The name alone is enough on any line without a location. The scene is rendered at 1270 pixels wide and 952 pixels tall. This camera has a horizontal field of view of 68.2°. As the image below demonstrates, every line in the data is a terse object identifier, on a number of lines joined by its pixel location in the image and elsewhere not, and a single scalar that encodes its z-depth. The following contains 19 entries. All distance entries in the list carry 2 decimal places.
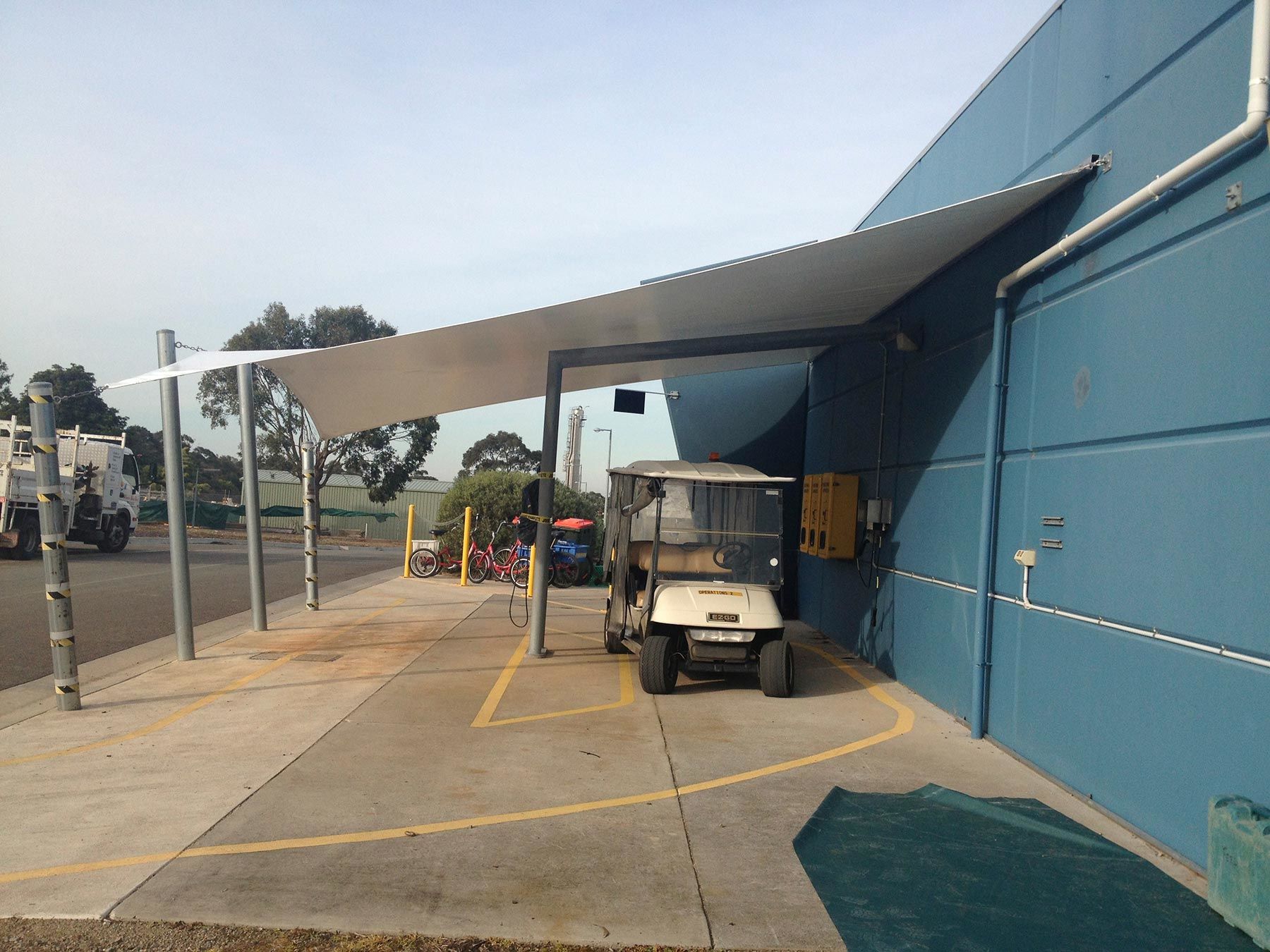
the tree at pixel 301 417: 38.50
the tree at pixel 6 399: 43.28
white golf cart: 8.79
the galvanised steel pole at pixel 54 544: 7.34
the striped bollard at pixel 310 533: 14.09
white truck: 19.75
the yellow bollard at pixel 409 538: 20.53
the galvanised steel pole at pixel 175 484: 9.23
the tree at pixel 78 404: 46.12
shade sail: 7.21
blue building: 4.55
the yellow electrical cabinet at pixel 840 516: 11.20
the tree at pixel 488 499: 22.56
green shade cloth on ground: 4.00
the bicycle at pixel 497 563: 20.17
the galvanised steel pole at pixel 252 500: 10.99
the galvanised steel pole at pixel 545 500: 10.65
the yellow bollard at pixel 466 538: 19.59
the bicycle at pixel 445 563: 20.36
